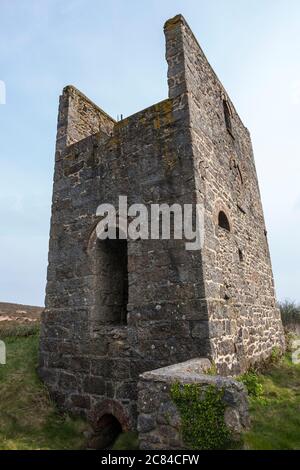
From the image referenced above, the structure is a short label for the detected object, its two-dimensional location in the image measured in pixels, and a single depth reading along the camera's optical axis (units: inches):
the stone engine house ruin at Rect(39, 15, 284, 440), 212.7
